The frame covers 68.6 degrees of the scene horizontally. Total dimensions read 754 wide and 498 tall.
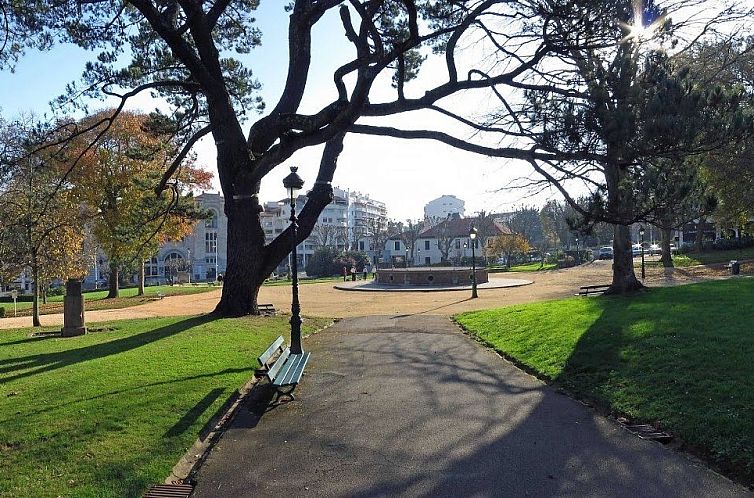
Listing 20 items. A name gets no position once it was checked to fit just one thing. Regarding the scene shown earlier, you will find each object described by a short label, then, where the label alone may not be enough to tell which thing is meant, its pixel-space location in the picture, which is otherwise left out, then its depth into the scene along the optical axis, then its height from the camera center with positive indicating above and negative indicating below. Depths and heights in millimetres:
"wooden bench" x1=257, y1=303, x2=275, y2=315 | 16750 -1374
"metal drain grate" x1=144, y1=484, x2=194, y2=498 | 4277 -1764
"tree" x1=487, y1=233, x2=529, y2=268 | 59875 +1613
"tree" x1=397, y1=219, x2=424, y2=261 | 80712 +4400
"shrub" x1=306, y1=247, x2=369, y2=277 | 56397 +227
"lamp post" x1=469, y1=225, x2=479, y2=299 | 27438 +1331
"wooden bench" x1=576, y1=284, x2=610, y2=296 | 20831 -1231
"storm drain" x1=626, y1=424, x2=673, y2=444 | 5371 -1772
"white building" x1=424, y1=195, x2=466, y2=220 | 153875 +15651
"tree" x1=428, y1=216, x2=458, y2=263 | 78450 +3938
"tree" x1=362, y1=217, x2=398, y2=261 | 85062 +5122
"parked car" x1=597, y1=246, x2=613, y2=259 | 66438 +493
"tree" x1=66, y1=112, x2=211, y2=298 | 29719 +5090
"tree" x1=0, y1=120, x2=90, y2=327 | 16656 +1337
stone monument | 14742 -1131
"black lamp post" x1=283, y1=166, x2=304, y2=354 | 10328 +162
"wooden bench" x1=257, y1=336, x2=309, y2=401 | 7086 -1498
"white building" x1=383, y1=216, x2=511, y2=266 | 80438 +2920
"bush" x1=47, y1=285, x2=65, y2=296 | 43594 -1701
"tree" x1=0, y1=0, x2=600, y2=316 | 11117 +4479
